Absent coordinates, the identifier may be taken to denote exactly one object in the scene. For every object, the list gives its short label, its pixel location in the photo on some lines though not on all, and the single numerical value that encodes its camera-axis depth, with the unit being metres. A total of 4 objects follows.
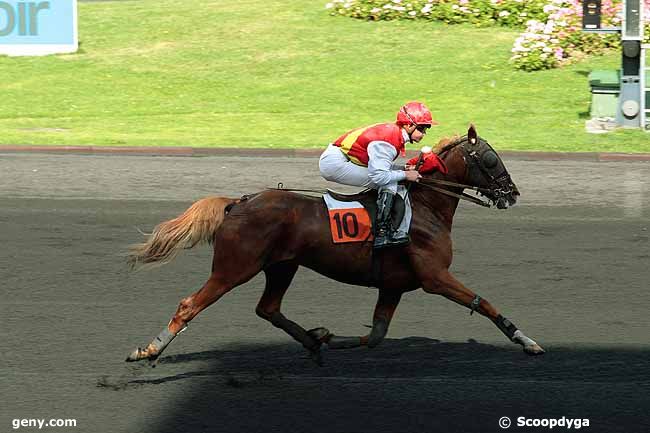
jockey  17.37
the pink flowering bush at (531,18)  52.84
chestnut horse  16.92
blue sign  55.25
